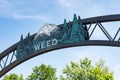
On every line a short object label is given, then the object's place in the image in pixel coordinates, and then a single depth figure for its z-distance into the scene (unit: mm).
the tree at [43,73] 30438
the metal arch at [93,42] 16875
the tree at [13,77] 33000
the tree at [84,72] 28438
